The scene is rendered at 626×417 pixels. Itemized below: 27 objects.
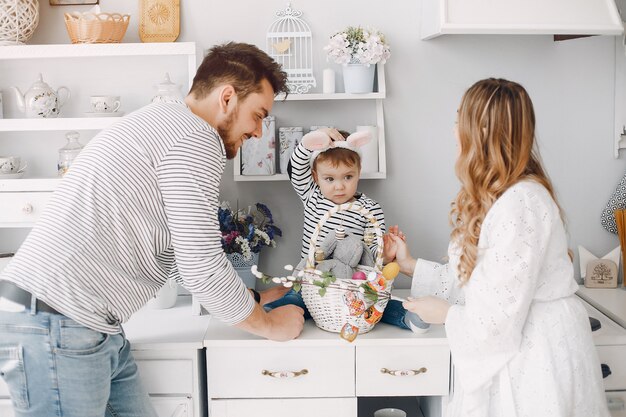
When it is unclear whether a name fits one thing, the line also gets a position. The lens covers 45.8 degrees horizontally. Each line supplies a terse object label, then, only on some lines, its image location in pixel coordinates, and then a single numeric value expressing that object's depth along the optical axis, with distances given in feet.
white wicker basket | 6.57
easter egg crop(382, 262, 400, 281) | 6.54
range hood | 7.08
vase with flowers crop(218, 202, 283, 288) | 7.73
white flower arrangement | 7.64
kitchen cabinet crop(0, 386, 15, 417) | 6.73
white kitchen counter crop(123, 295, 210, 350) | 6.68
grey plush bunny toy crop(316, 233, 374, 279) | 7.07
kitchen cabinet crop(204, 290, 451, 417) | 6.72
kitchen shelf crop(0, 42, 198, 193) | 7.47
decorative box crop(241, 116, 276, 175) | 7.99
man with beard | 5.19
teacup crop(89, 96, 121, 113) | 7.65
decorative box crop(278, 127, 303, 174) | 8.06
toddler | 7.25
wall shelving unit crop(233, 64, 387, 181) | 8.08
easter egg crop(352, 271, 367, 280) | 6.79
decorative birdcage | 8.06
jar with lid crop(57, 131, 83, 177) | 7.72
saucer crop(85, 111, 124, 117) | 7.68
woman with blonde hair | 5.21
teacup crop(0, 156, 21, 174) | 7.75
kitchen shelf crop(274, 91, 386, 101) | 7.80
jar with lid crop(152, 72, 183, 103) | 7.56
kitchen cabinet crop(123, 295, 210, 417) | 6.69
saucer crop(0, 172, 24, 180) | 7.75
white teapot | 7.70
